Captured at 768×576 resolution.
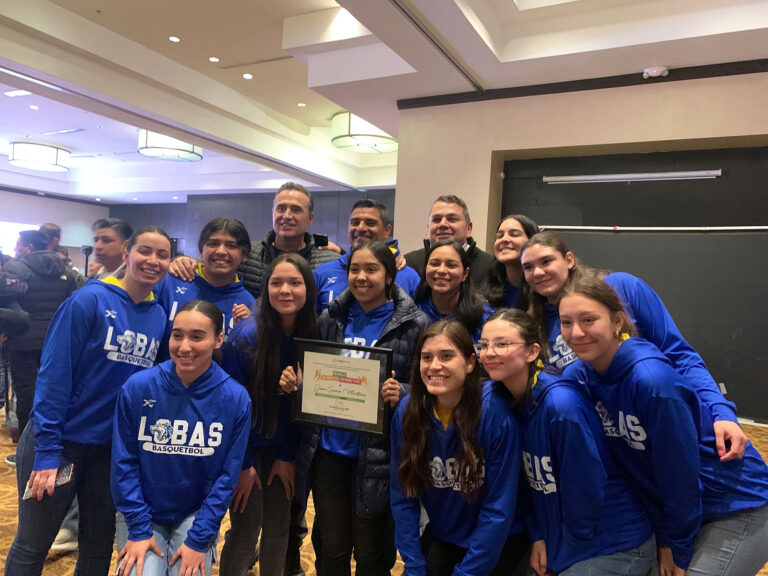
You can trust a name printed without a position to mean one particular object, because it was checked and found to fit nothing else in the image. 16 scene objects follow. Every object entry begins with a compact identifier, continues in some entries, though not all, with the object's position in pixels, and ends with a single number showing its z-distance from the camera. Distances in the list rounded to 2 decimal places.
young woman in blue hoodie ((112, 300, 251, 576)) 1.79
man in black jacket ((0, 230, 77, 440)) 3.91
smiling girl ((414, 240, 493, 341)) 2.22
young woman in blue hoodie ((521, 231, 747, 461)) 1.66
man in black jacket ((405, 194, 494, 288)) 2.66
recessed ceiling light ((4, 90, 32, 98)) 7.40
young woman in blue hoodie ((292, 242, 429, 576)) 1.97
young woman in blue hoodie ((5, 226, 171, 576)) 1.86
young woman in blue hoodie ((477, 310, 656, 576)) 1.59
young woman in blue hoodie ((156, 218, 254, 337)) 2.34
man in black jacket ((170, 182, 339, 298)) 2.78
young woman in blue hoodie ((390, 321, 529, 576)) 1.70
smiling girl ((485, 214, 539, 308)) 2.44
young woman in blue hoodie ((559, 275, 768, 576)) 1.51
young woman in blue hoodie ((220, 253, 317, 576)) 2.12
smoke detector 4.23
